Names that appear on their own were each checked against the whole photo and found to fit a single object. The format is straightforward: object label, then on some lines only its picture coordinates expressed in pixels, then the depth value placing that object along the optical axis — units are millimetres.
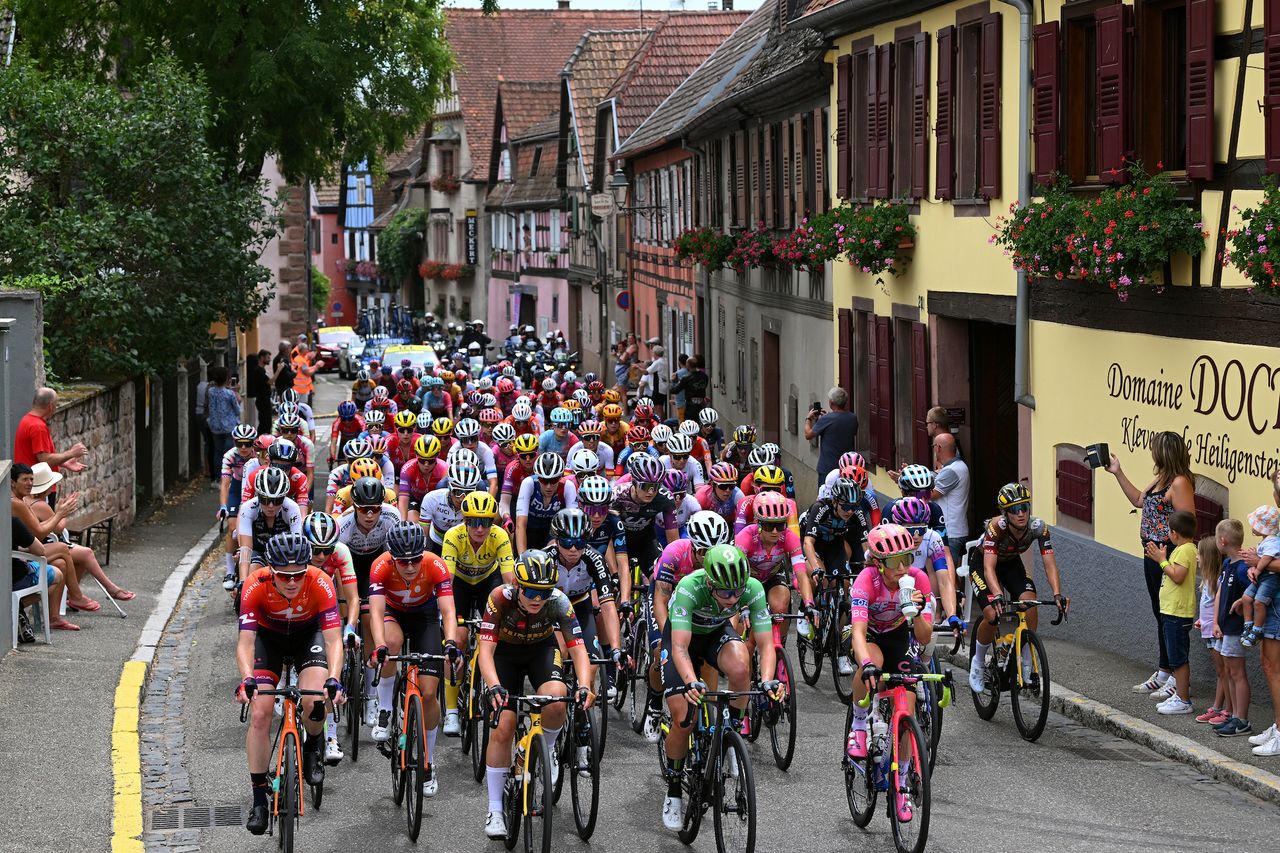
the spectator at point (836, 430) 20391
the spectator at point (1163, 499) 12906
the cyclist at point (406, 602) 10820
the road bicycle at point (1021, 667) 11953
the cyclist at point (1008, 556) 12406
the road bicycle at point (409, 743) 9820
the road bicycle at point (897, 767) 9211
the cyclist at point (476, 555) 11273
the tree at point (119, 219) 22594
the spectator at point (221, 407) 26359
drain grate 10216
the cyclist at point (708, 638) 9570
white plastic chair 14742
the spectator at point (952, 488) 16328
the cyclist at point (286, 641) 9422
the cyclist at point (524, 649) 9461
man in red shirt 16859
